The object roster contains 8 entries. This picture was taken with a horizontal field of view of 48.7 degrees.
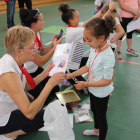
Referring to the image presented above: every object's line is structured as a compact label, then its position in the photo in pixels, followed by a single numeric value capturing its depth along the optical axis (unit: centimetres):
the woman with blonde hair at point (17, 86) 132
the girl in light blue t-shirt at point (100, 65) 136
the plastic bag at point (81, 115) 205
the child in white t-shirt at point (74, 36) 233
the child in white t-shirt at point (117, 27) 242
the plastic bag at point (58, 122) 138
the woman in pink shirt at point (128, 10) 340
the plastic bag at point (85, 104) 228
